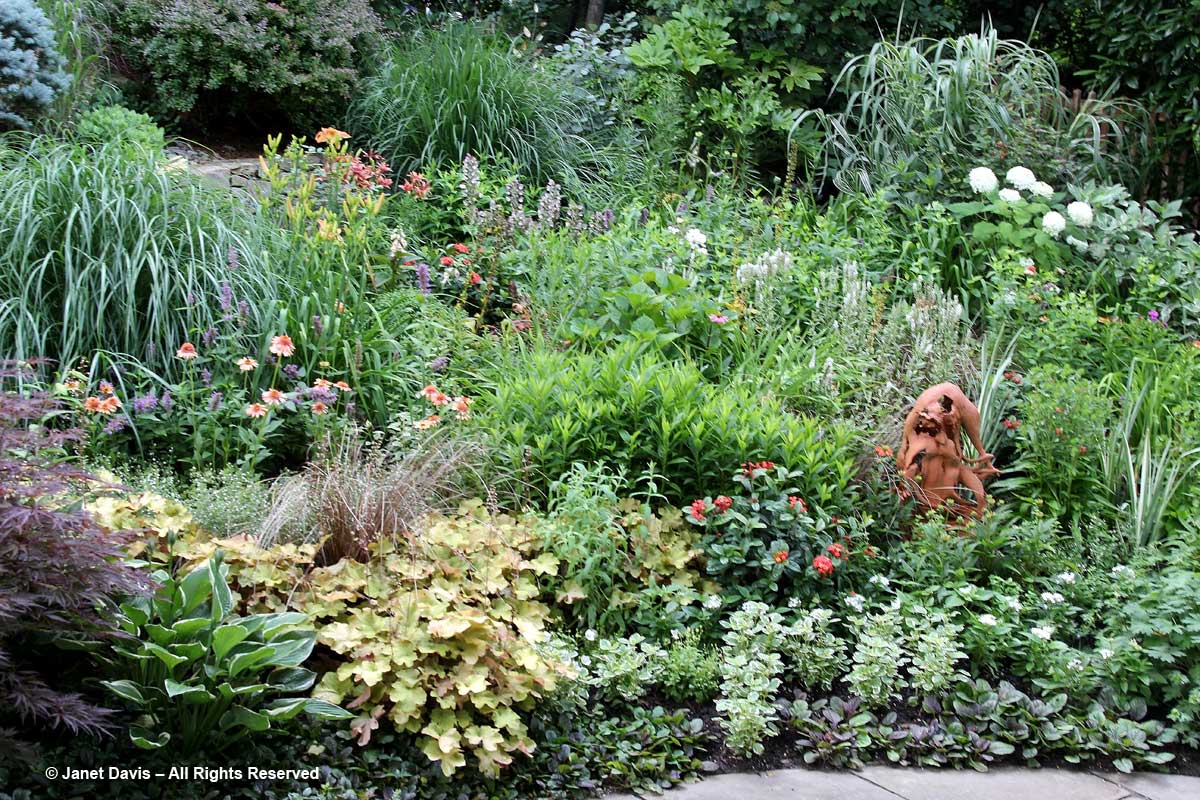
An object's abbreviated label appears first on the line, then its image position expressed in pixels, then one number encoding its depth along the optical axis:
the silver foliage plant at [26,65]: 6.26
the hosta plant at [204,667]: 2.93
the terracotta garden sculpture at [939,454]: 4.50
